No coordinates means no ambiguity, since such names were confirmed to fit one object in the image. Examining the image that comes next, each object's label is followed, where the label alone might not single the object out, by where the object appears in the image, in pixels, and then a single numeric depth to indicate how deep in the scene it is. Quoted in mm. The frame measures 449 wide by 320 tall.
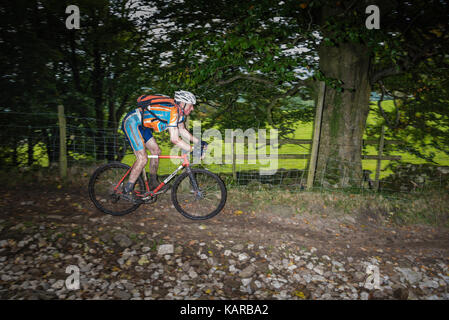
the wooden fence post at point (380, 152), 8256
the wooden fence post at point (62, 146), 6289
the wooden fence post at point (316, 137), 5996
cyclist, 4289
